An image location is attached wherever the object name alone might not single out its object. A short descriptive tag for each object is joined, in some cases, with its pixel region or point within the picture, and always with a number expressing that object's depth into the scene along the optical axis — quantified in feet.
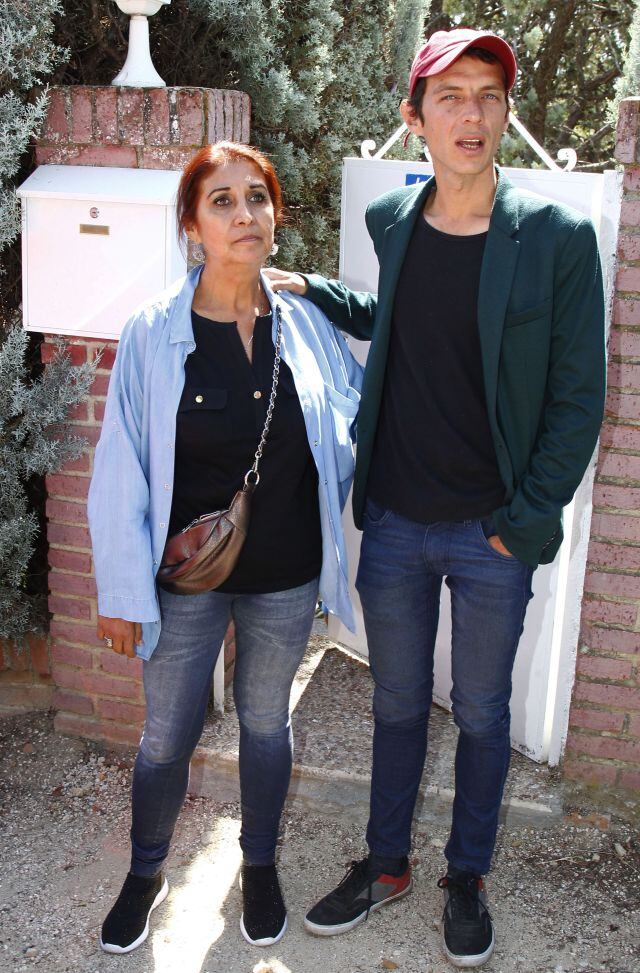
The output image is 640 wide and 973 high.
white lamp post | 10.39
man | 7.55
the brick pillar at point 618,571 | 9.80
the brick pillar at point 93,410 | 10.32
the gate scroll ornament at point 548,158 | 10.34
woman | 7.97
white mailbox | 10.10
